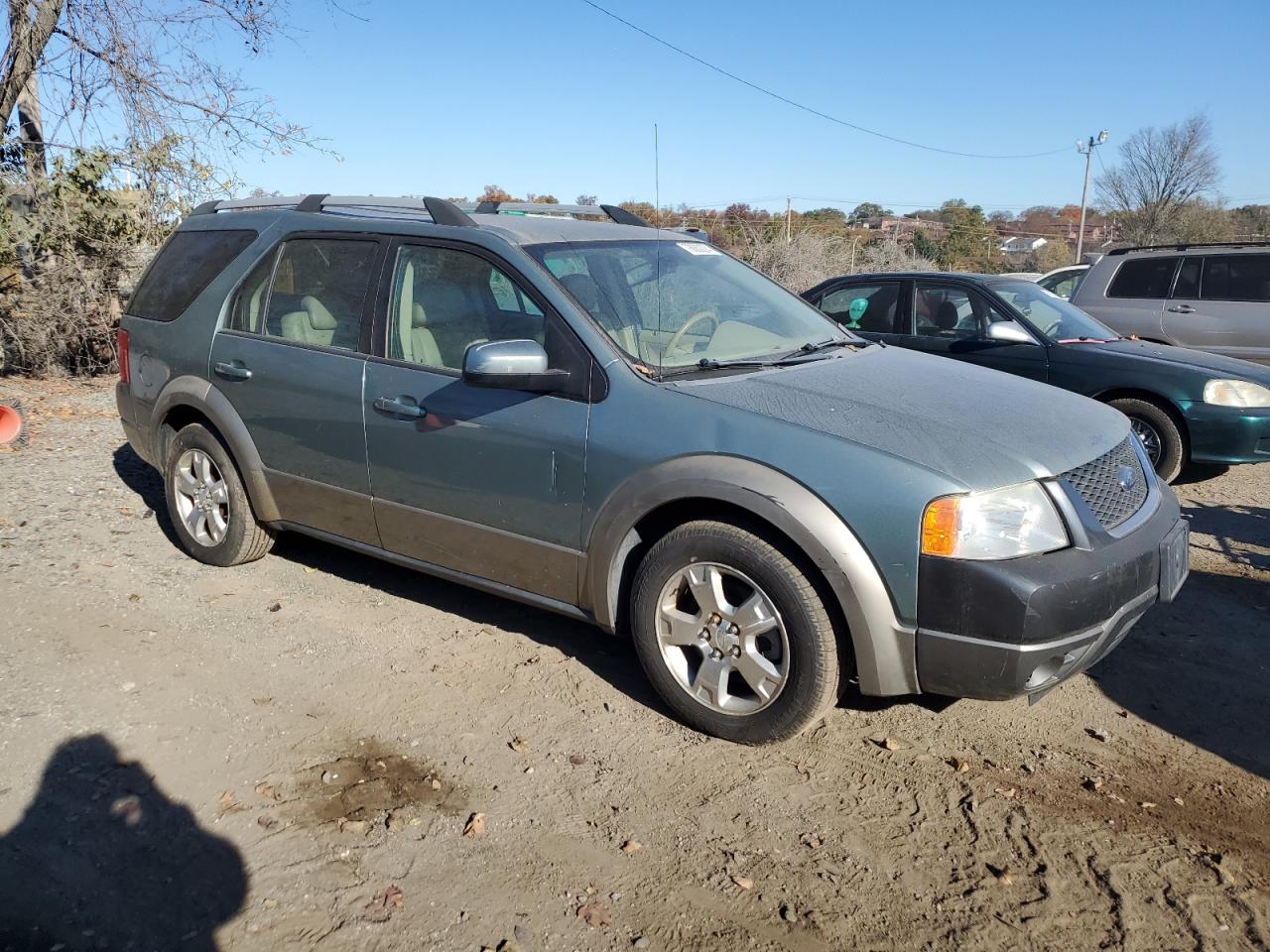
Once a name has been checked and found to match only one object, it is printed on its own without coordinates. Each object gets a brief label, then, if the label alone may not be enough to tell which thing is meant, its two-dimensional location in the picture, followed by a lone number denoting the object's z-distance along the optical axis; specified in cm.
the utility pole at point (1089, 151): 4271
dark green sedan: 696
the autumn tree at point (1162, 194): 3966
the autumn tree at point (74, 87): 1056
